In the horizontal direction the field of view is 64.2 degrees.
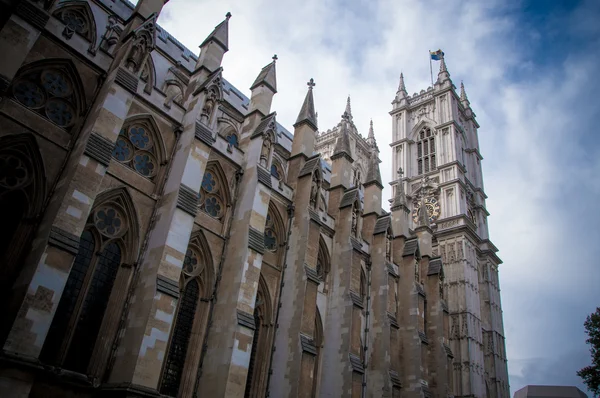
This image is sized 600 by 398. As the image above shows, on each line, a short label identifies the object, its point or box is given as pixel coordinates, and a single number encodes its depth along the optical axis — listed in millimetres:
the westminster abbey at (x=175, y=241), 12258
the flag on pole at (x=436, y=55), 48550
